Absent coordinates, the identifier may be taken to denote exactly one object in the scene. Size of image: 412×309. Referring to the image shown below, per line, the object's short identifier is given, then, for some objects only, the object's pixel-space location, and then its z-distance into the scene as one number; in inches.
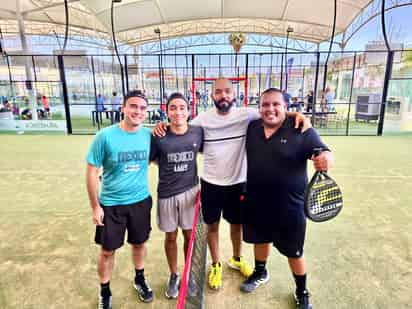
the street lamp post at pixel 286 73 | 417.4
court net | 75.4
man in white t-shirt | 77.6
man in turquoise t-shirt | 66.3
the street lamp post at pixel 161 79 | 364.0
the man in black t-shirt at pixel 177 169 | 72.2
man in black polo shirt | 66.2
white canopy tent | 533.3
